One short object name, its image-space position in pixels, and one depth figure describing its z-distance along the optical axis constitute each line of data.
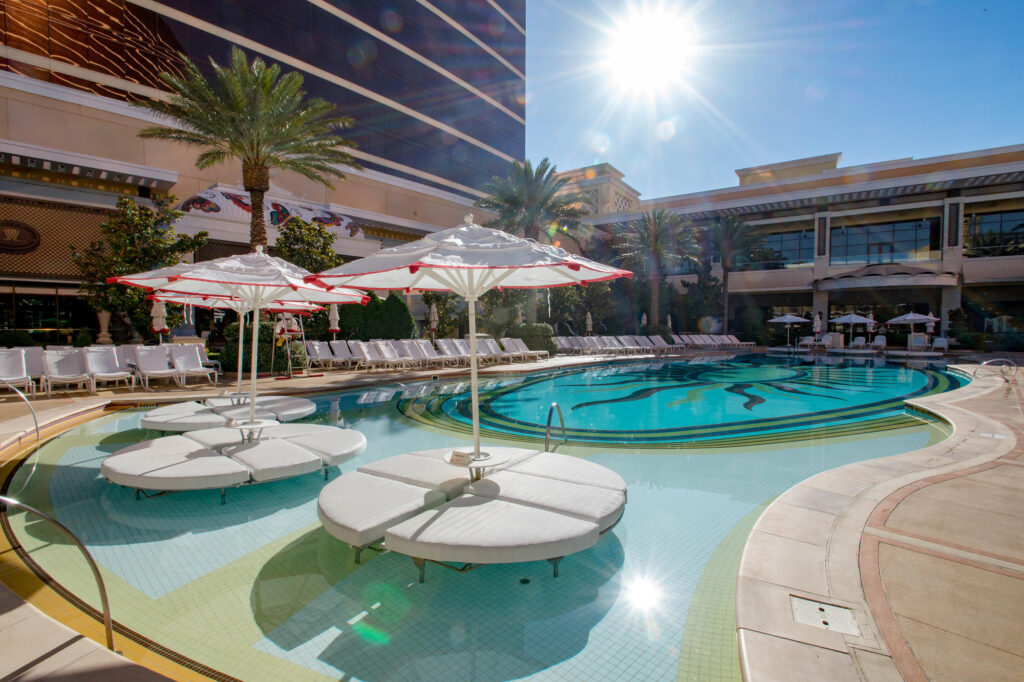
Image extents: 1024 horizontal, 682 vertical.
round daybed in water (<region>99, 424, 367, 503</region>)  4.55
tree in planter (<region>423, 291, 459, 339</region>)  22.37
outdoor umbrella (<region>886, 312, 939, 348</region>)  24.75
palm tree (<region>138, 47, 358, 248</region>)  14.84
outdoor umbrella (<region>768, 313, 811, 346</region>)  28.77
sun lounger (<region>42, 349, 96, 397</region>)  10.08
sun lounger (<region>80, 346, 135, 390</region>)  10.66
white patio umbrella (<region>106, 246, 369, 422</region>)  5.48
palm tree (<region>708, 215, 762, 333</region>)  32.22
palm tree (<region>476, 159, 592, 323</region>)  25.59
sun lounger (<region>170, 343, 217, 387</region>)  11.62
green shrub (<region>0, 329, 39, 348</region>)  14.63
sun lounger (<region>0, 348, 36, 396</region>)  9.56
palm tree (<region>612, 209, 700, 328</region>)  29.50
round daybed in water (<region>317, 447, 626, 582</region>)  3.13
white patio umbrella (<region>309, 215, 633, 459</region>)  3.56
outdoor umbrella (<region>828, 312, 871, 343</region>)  26.30
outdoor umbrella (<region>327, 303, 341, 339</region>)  15.48
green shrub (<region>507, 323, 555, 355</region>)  22.47
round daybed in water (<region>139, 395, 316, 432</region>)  6.69
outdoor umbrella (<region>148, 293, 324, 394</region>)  7.86
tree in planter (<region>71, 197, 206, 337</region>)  13.84
